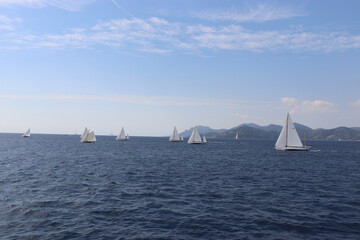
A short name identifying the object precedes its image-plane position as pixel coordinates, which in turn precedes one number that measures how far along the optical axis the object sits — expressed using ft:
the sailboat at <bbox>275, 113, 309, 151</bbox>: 325.15
